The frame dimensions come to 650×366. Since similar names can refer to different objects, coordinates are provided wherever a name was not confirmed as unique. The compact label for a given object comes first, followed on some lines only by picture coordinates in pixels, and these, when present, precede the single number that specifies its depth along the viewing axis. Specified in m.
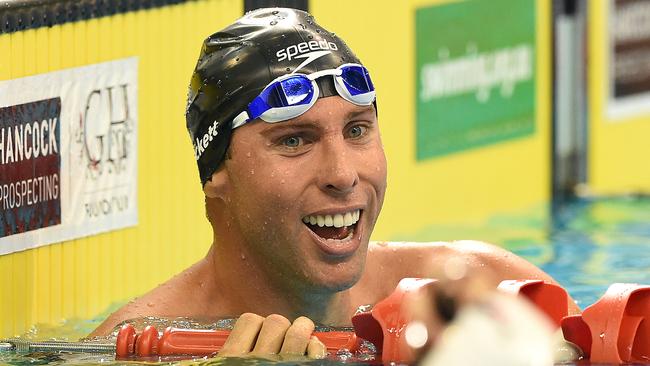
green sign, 14.41
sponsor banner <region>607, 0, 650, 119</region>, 17.03
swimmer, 7.51
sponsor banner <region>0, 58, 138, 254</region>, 8.80
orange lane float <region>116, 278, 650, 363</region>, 6.59
